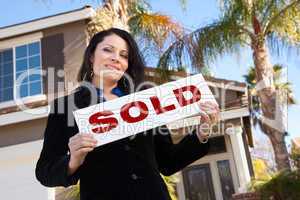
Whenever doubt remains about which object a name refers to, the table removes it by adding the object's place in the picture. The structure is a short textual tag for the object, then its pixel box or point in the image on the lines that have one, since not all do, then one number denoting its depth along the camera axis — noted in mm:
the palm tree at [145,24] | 10117
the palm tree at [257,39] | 10586
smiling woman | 1624
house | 9359
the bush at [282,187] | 9065
